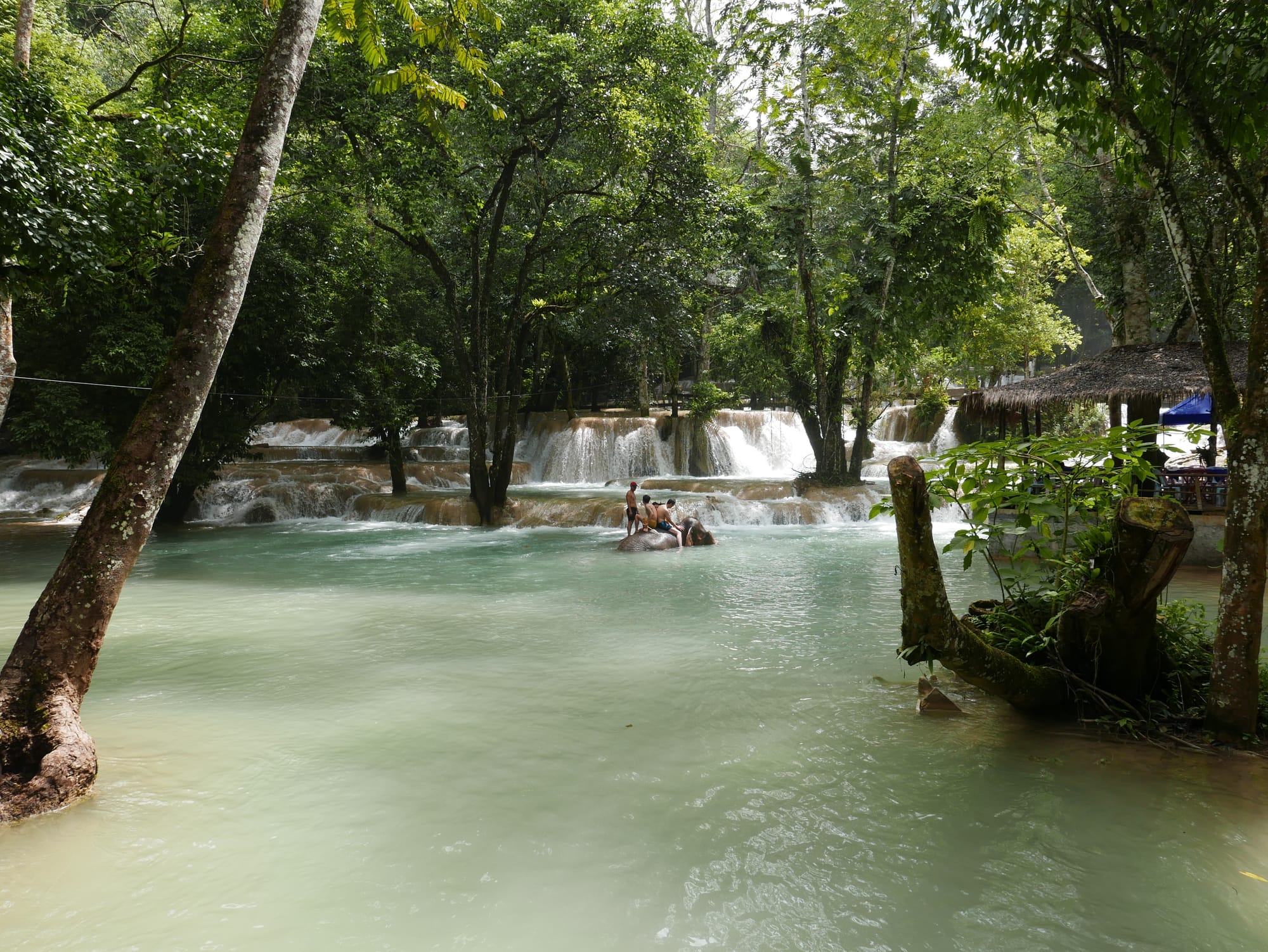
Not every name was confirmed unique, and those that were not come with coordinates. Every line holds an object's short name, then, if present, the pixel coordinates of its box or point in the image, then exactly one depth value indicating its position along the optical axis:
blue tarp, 14.21
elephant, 13.77
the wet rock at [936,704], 5.32
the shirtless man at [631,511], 14.61
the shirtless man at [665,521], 14.30
